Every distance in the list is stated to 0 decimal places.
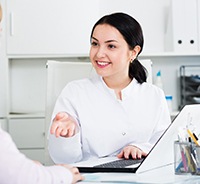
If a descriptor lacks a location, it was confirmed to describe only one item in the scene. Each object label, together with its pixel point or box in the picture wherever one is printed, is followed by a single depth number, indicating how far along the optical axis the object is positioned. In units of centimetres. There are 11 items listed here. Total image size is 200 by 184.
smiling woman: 170
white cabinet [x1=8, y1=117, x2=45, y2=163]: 289
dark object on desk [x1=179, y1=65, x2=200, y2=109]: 304
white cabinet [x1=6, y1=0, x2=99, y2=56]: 293
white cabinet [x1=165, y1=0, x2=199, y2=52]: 293
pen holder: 118
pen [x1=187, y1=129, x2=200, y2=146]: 119
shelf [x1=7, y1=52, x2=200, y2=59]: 295
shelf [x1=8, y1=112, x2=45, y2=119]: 290
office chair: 198
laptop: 120
